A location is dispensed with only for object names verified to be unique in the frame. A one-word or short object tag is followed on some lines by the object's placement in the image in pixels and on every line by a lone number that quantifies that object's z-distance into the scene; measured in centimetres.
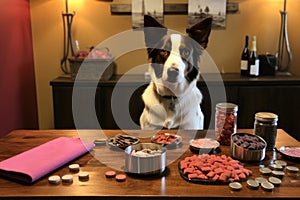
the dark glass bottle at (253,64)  276
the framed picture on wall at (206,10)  293
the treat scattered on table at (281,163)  116
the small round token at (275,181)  100
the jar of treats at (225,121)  138
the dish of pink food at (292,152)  122
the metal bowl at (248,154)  118
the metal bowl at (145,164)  106
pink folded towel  104
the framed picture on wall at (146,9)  295
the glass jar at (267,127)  129
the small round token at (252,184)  98
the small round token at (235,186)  97
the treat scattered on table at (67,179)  103
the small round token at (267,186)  97
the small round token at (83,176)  105
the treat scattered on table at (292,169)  110
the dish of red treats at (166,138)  136
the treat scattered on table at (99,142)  139
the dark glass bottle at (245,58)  285
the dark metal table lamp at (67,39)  295
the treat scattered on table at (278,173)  107
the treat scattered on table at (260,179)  102
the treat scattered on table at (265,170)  109
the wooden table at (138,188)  94
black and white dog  187
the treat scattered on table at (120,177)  104
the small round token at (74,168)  112
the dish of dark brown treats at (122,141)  132
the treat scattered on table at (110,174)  107
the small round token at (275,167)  112
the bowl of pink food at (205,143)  131
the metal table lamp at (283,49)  292
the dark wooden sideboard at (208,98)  265
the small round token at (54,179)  102
